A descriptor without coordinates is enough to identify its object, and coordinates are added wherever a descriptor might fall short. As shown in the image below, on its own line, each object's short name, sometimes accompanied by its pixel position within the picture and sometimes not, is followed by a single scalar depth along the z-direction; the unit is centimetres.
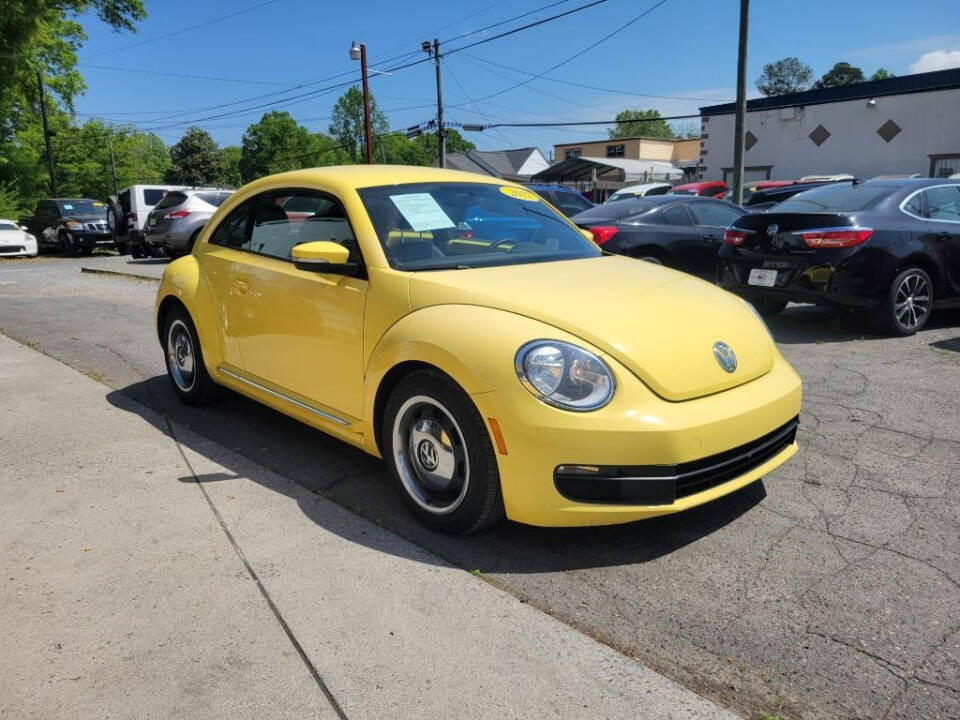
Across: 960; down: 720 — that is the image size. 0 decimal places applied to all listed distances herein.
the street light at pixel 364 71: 2809
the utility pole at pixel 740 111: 1623
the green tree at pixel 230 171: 10338
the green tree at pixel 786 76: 10512
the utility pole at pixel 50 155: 3431
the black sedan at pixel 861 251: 633
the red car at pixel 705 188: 2223
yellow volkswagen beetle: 269
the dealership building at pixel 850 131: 2711
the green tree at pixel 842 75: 9606
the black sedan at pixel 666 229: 838
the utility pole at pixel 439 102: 3428
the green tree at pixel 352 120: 10444
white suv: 1841
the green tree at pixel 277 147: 9644
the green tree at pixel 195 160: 9875
